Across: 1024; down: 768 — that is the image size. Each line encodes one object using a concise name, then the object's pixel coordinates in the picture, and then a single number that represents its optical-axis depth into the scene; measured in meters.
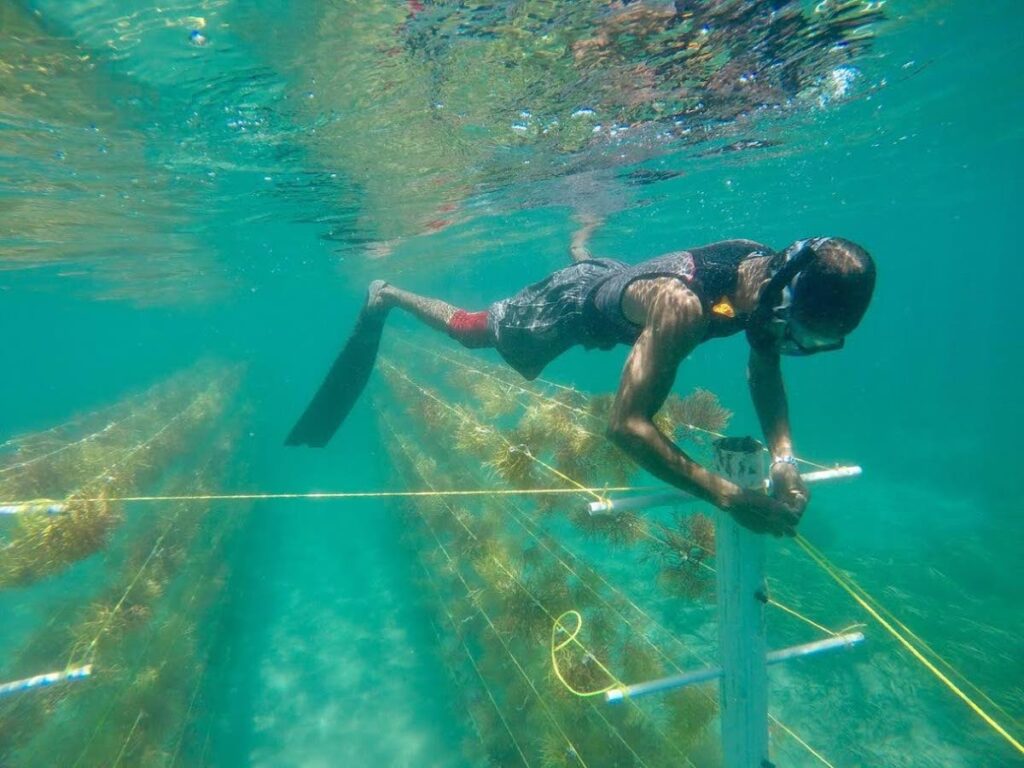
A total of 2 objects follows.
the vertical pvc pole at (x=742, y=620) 2.95
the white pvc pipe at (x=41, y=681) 2.84
